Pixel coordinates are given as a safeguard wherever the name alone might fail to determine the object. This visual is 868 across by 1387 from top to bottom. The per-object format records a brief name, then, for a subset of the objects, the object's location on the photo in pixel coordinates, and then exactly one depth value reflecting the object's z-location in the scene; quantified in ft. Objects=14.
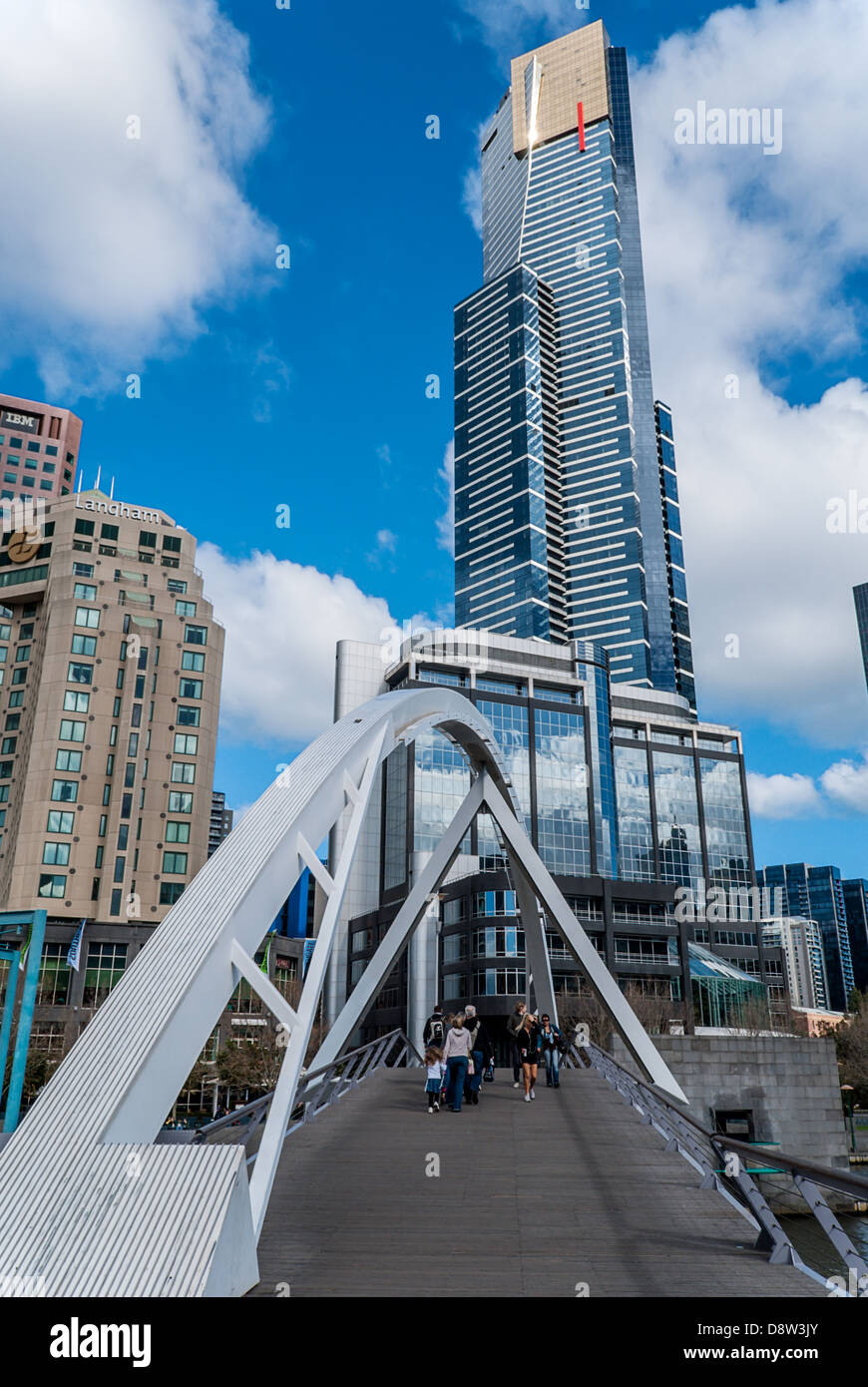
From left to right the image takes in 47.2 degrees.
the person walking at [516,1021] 63.65
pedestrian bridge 21.04
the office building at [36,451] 410.93
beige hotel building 192.24
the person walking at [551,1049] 66.39
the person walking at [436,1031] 59.82
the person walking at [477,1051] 58.54
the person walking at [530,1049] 59.67
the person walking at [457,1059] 54.44
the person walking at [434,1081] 53.26
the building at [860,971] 623.15
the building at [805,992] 633.61
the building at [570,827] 239.30
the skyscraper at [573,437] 514.27
